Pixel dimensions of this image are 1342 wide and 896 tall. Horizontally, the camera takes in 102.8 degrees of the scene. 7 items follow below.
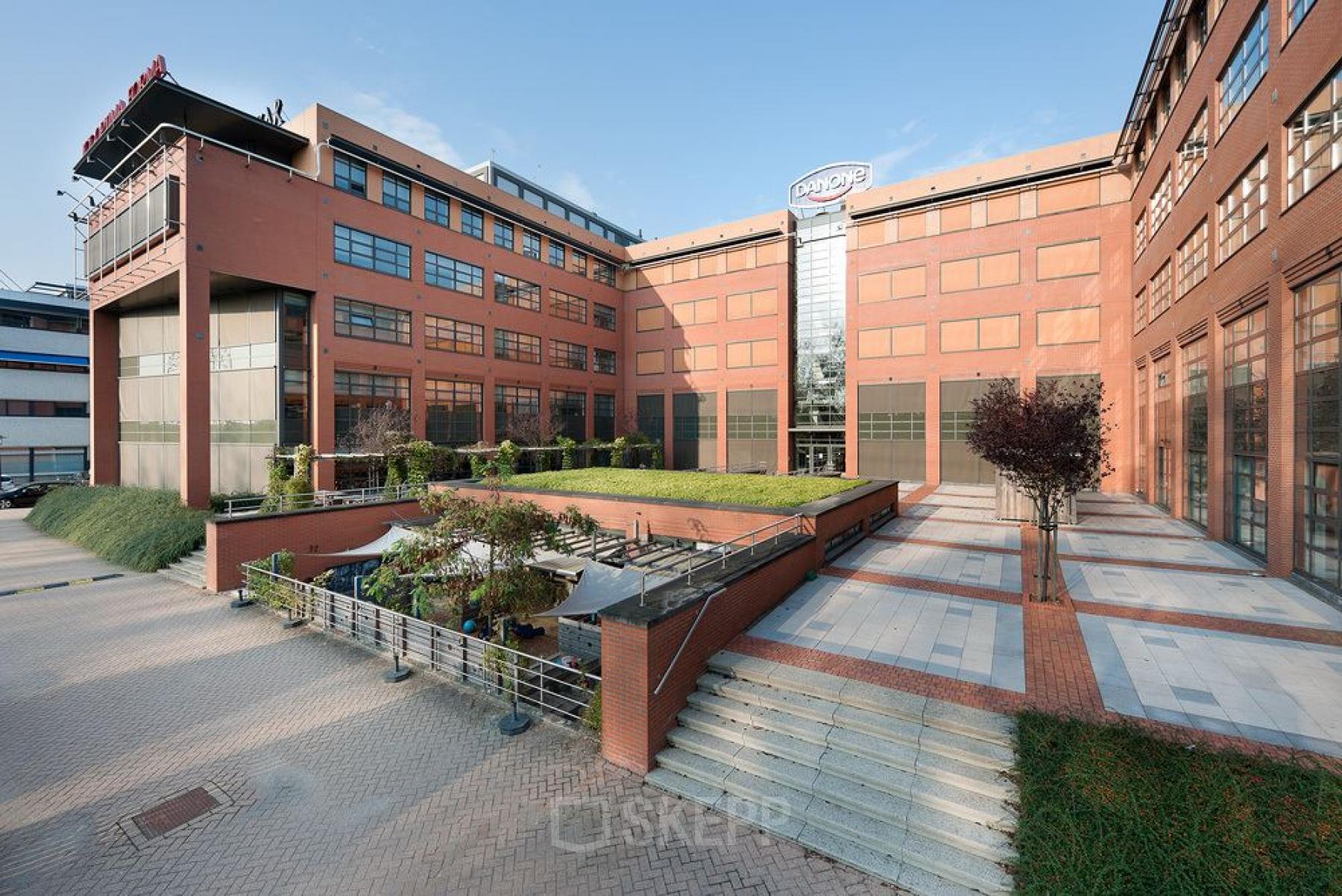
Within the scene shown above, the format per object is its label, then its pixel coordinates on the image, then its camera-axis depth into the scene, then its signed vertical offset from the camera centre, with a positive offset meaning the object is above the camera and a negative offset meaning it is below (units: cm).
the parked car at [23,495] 3008 -292
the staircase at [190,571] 1524 -378
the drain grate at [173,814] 548 -397
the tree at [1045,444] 931 -6
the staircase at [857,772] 470 -339
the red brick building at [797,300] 1126 +630
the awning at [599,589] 993 -288
